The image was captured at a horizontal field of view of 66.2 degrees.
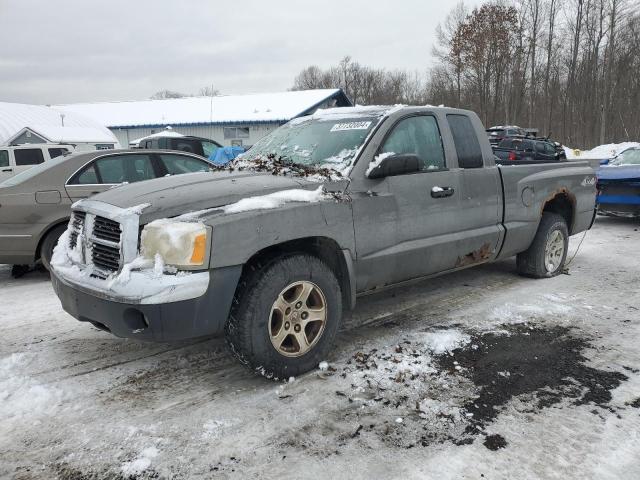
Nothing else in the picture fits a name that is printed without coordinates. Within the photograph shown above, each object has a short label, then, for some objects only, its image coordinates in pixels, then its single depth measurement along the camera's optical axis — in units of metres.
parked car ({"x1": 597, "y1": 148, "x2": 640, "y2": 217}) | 9.06
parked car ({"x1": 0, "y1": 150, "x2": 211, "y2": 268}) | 5.69
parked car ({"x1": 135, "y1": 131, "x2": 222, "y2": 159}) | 14.97
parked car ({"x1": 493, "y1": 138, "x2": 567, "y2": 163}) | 18.39
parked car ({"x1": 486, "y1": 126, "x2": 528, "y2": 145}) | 25.01
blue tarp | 13.25
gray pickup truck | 2.89
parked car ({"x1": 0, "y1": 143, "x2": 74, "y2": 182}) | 11.48
